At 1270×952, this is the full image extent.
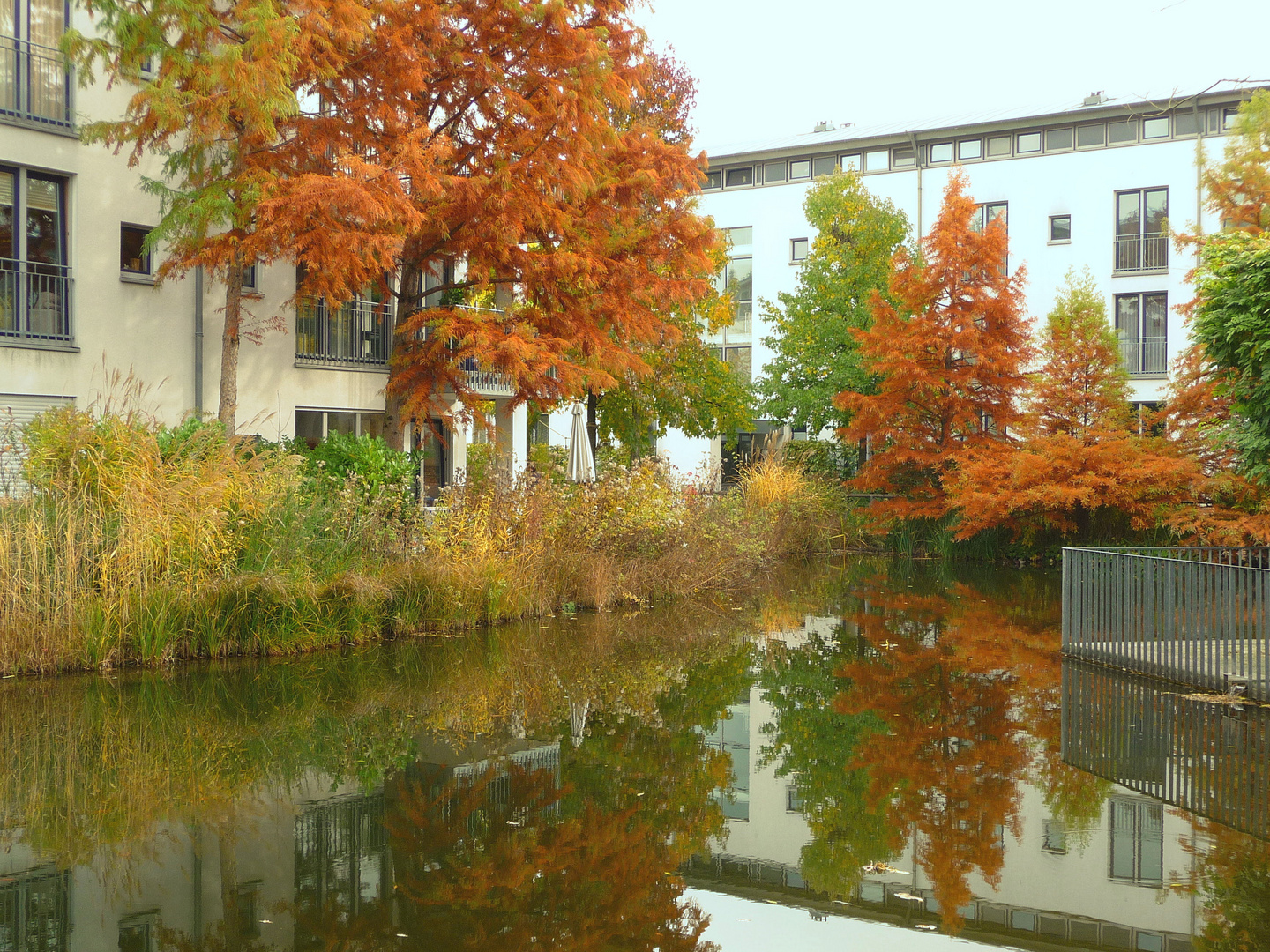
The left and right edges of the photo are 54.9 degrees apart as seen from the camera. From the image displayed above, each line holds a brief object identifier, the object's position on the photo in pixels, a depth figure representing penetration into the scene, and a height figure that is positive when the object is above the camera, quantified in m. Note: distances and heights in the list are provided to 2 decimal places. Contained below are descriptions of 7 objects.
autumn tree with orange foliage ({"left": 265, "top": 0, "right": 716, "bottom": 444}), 16.53 +3.80
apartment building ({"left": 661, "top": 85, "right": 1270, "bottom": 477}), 36.66 +8.88
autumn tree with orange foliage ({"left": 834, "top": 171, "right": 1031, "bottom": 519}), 25.70 +2.28
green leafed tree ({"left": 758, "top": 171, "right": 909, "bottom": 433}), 33.00 +4.61
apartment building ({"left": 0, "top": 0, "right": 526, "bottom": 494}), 17.20 +2.70
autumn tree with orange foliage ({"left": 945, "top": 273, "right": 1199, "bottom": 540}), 22.69 -0.04
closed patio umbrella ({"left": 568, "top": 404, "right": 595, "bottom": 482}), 21.03 +0.05
